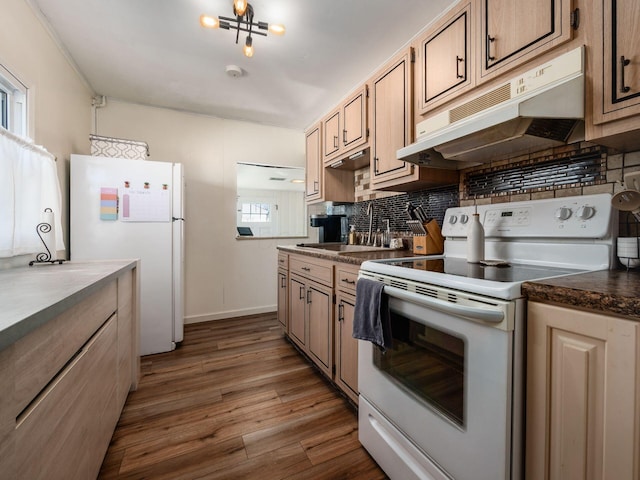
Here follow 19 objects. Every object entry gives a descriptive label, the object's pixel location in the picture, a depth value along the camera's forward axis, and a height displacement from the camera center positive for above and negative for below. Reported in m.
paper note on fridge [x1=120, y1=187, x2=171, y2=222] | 2.36 +0.26
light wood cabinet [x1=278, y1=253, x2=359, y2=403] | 1.62 -0.54
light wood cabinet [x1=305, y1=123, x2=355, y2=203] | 2.72 +0.56
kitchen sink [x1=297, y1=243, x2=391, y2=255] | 2.22 -0.09
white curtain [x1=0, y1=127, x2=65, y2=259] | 1.43 +0.23
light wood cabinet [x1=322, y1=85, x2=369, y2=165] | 2.17 +0.92
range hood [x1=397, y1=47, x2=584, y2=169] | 1.02 +0.47
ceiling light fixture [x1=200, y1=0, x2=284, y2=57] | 1.69 +1.34
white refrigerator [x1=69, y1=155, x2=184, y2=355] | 2.26 +0.08
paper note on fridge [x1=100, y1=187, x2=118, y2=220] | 2.30 +0.26
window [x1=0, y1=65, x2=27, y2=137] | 1.60 +0.77
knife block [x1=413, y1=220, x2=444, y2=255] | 1.74 -0.03
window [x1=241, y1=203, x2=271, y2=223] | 3.57 +0.30
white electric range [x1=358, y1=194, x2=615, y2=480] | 0.80 -0.36
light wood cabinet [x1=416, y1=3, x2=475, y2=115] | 1.42 +0.96
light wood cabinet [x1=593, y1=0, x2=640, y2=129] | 0.90 +0.58
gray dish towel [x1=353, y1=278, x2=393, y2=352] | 1.20 -0.35
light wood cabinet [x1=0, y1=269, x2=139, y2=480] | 0.59 -0.45
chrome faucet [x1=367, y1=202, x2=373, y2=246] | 2.50 +0.17
